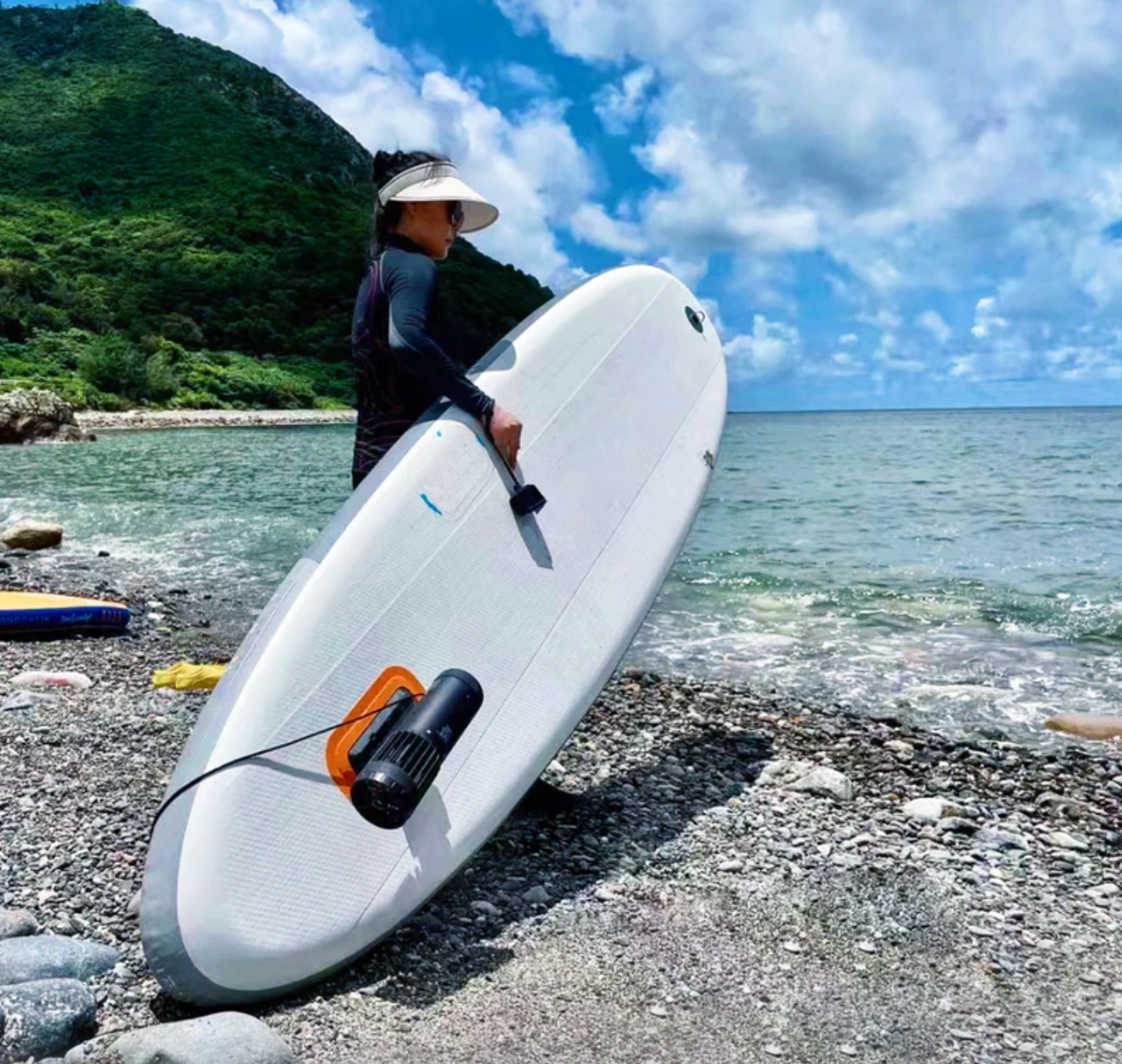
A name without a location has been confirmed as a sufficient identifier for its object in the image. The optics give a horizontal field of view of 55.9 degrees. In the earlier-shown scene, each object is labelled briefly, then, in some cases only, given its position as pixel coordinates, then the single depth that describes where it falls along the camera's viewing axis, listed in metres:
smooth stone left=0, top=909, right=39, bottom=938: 2.68
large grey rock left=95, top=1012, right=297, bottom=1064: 2.10
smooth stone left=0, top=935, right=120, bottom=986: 2.44
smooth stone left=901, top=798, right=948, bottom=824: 4.00
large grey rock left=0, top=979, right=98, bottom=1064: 2.19
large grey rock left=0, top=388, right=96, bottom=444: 30.16
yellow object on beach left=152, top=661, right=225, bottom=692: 5.46
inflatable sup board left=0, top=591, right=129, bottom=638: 6.62
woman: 3.25
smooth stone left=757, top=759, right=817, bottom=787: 4.36
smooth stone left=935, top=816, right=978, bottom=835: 3.86
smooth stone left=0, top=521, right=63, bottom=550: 11.85
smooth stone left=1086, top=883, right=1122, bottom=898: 3.41
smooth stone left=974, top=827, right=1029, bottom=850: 3.75
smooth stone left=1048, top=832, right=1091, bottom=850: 3.80
